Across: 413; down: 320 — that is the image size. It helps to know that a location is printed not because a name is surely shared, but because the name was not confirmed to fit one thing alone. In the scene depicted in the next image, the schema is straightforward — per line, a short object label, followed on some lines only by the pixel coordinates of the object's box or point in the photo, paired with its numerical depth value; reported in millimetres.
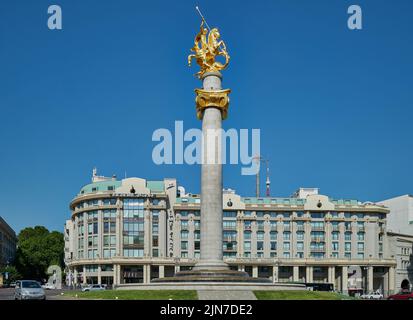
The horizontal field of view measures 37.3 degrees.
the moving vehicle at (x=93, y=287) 97125
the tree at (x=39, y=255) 156375
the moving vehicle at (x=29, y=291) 47000
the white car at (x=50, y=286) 112625
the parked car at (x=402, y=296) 67988
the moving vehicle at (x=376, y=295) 98375
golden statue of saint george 65000
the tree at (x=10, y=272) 133325
